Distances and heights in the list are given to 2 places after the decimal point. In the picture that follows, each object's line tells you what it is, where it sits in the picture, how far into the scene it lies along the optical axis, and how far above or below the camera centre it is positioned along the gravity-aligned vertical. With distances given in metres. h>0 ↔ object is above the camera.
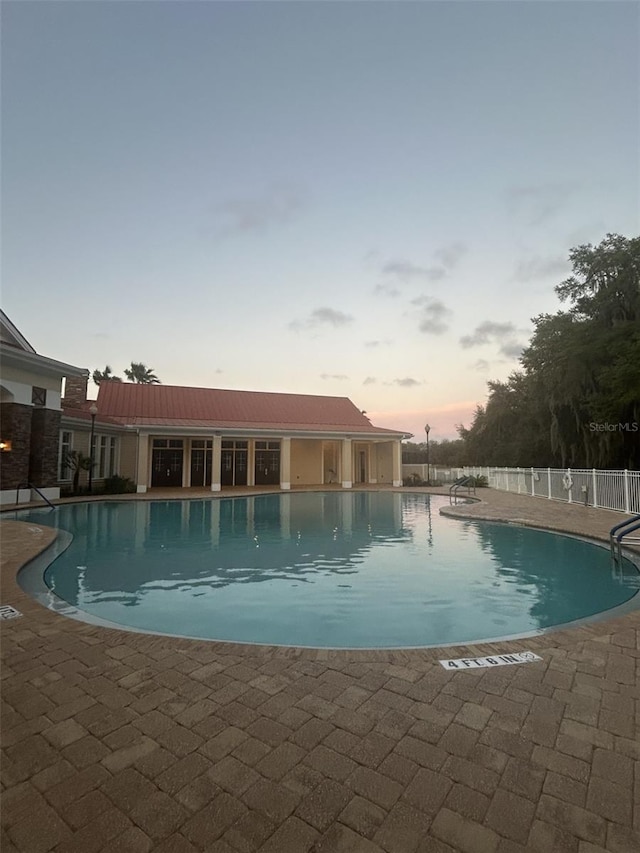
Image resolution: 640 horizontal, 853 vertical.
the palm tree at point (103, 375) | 38.28 +7.35
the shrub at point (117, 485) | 18.06 -1.22
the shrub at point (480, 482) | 24.02 -1.27
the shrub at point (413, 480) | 26.77 -1.35
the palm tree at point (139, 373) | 37.84 +7.45
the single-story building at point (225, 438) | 19.80 +1.04
